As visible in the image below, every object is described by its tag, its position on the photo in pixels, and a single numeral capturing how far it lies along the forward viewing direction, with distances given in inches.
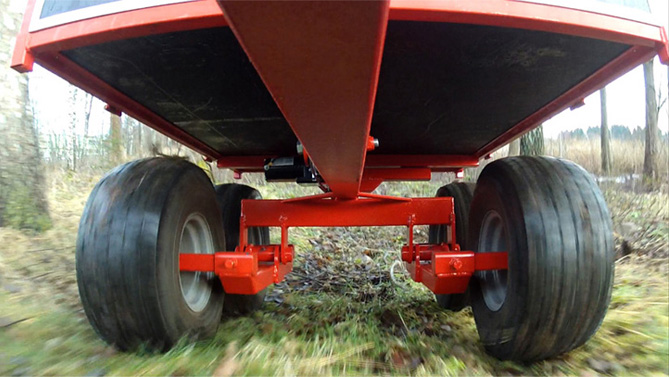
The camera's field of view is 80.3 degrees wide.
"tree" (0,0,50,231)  153.5
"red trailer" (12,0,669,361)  36.4
